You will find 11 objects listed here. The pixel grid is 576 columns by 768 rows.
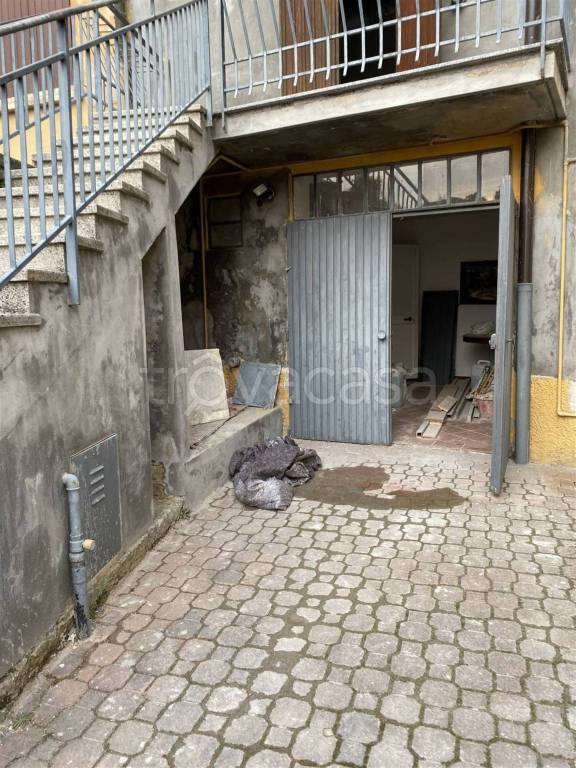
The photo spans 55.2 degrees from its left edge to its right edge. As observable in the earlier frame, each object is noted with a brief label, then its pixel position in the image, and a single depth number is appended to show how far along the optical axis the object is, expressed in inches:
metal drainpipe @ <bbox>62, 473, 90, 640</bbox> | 114.0
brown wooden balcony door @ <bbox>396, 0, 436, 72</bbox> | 219.5
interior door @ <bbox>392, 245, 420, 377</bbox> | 414.6
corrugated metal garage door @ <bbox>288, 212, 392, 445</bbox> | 243.0
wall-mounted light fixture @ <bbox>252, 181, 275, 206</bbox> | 256.7
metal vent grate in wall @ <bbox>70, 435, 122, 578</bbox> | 123.5
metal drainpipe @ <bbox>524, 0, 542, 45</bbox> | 190.4
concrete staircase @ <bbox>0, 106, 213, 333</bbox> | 105.3
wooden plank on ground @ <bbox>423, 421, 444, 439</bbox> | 263.6
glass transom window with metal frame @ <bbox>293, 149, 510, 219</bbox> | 224.1
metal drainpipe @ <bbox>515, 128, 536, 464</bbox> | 211.2
